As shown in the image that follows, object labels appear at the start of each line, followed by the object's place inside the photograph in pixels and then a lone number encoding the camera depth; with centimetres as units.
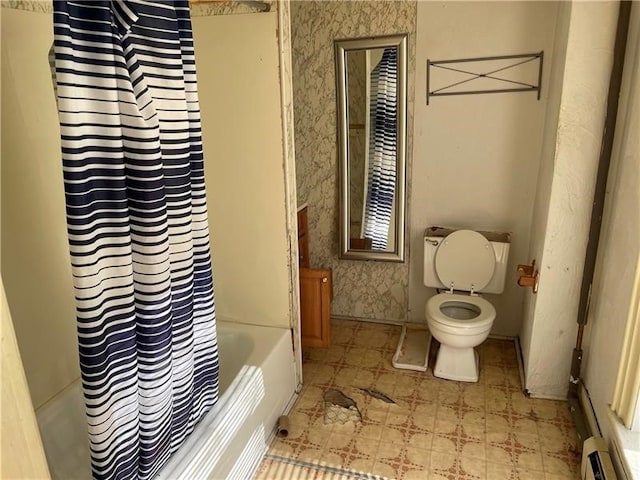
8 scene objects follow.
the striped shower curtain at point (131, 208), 97
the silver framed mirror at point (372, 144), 272
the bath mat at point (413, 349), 266
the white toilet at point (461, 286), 243
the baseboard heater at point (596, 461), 159
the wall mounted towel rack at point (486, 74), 249
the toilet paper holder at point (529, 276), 223
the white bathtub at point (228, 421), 149
